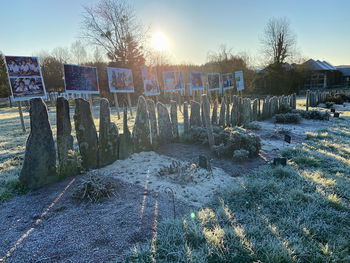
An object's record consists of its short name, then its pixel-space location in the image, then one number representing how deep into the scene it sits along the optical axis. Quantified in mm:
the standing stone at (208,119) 5020
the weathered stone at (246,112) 7953
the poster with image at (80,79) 7466
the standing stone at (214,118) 6630
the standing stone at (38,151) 3297
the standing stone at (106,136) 4055
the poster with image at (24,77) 7047
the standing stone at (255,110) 9016
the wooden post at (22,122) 8155
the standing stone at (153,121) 5096
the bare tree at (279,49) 30605
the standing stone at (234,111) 7391
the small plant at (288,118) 8984
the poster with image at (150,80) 11586
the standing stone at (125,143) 4434
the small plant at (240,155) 4543
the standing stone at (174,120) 5572
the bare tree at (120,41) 19000
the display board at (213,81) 13586
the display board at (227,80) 15016
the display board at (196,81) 12533
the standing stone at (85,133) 3748
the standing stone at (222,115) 6844
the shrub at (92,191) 2986
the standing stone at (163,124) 5395
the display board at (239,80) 14281
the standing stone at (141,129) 4828
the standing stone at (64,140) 3564
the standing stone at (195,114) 5980
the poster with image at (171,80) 12548
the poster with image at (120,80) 9980
